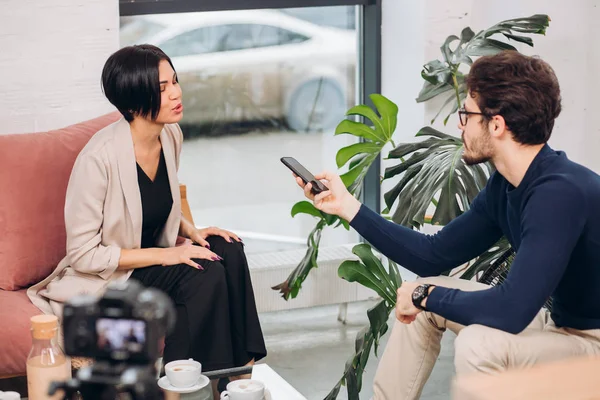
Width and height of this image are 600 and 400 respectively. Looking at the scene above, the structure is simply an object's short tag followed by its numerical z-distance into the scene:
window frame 3.55
